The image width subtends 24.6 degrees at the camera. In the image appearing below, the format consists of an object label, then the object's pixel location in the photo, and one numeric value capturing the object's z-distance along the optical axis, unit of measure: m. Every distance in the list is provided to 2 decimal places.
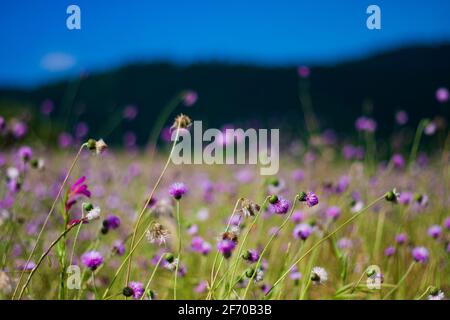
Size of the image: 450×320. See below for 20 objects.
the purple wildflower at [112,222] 1.36
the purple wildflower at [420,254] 1.43
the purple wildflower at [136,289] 1.24
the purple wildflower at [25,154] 1.50
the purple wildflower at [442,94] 1.87
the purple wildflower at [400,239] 1.56
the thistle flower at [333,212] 1.58
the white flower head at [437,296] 1.24
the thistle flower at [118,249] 1.36
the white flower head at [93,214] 1.18
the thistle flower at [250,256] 1.21
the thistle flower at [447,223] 1.63
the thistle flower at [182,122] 1.17
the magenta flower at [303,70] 2.16
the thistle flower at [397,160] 1.83
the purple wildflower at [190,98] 1.86
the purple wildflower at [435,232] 1.57
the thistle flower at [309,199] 1.15
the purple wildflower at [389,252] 1.55
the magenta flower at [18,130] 1.78
